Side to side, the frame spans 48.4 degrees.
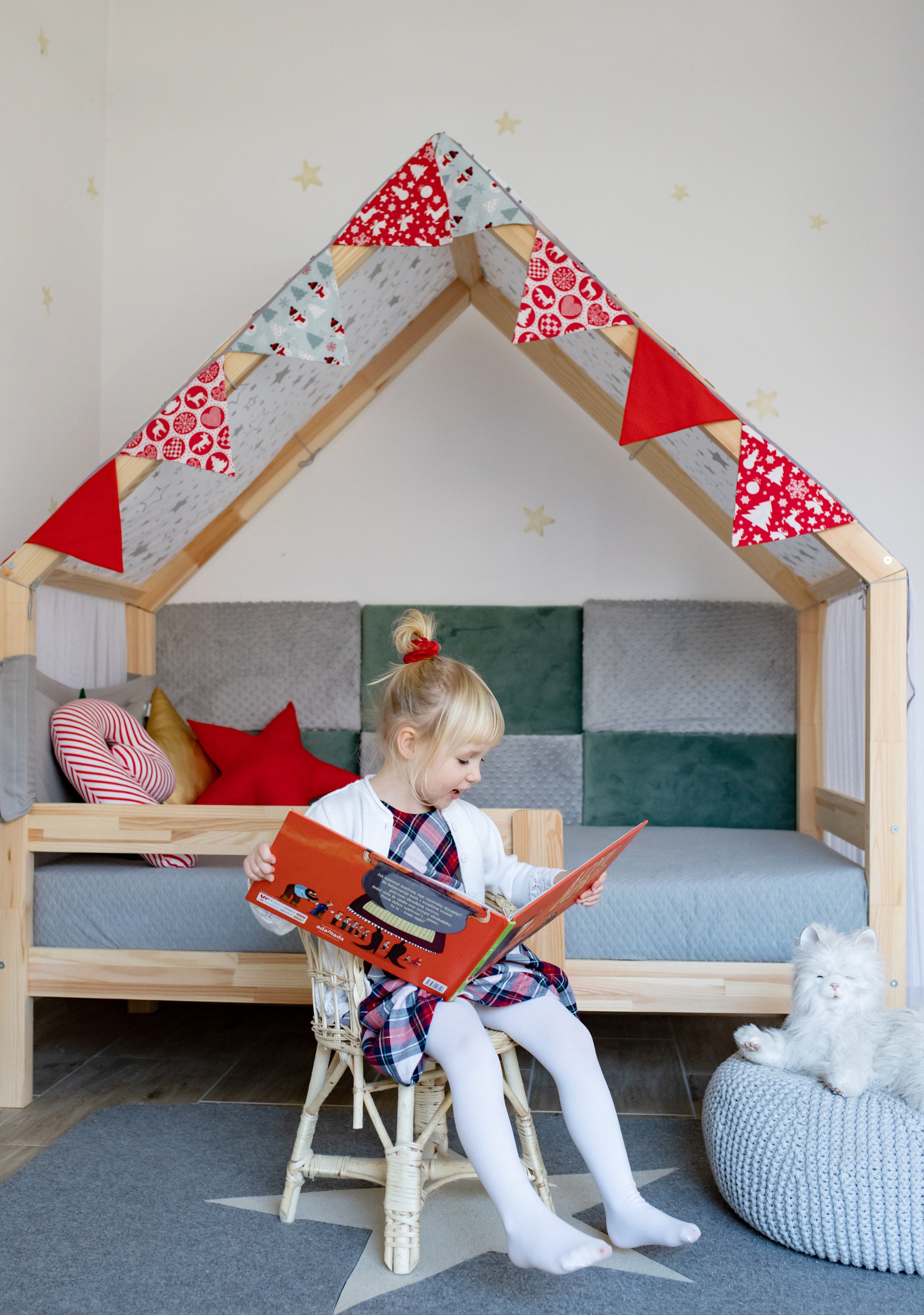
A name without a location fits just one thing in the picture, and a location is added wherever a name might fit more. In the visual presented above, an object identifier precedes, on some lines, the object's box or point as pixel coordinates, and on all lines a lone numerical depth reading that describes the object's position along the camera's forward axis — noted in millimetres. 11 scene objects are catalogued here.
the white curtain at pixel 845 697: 2078
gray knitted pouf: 1190
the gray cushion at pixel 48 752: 1830
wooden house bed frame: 1667
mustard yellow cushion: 2188
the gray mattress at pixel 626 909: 1707
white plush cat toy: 1299
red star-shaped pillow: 2125
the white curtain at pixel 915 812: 2166
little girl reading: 1120
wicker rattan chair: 1200
